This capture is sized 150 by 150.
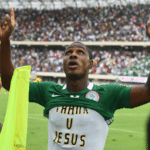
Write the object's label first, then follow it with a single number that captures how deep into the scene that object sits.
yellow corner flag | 2.20
